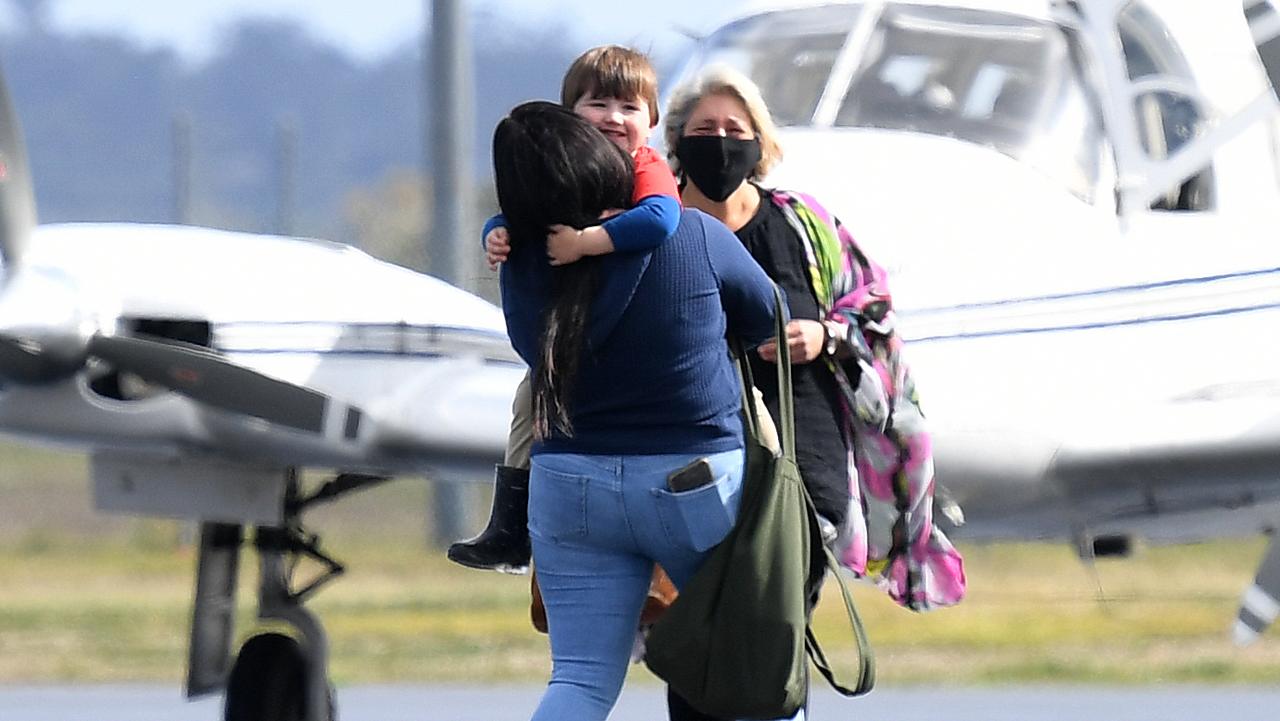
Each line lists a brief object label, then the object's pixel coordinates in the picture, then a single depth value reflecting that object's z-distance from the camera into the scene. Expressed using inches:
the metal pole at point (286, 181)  3914.9
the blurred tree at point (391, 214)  5580.7
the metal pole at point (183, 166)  3391.2
